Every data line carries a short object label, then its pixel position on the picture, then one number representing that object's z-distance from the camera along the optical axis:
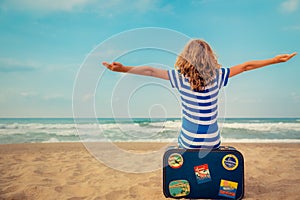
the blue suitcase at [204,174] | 2.29
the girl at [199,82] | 2.23
